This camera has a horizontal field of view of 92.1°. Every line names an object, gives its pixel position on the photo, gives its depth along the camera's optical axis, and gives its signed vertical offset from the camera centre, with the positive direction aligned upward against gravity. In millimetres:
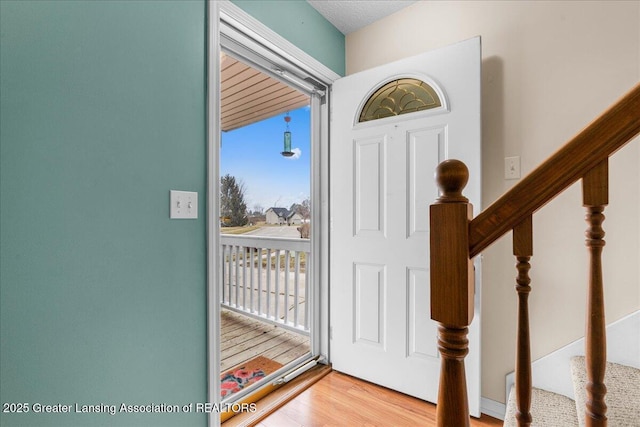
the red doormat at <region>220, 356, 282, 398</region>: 1911 -1076
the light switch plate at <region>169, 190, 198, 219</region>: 1256 +42
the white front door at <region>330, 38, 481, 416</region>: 1664 +38
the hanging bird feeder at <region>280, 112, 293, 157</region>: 2594 +596
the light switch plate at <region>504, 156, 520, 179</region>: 1631 +256
